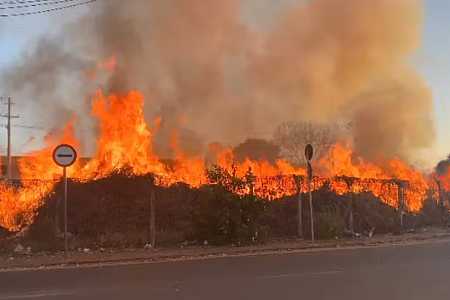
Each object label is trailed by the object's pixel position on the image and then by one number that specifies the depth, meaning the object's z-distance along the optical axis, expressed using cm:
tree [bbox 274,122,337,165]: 3450
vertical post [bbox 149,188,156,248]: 1523
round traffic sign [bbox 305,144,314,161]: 1698
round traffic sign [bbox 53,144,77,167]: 1348
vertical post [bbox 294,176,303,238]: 1719
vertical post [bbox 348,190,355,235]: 1812
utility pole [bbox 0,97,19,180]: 3622
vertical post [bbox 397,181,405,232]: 1979
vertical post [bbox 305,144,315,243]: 1619
